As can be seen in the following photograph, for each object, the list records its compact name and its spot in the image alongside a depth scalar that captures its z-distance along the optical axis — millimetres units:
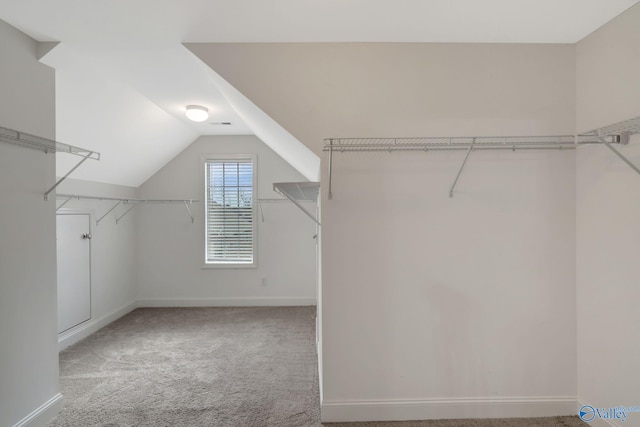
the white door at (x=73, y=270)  3330
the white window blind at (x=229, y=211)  4797
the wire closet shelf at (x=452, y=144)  2098
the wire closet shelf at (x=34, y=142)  1864
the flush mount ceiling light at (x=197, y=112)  3299
